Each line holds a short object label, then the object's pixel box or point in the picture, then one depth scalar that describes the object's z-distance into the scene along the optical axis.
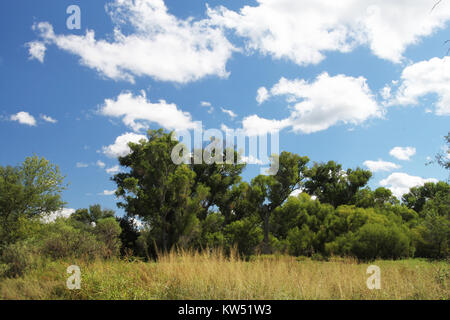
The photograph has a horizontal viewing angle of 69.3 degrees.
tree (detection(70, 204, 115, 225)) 48.70
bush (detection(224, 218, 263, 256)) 30.64
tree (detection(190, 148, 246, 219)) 35.03
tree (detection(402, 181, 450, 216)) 56.25
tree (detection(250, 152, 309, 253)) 35.38
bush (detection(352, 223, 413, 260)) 28.11
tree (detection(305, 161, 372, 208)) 45.19
